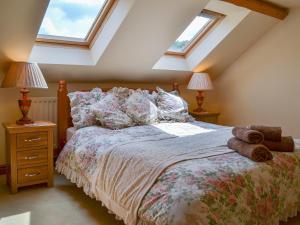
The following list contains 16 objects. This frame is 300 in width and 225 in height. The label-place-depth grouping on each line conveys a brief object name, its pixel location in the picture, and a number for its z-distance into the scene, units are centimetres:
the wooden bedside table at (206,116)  426
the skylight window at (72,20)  296
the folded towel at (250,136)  195
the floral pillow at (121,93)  328
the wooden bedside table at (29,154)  262
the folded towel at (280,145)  210
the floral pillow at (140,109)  313
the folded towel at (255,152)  188
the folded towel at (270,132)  209
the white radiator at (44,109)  318
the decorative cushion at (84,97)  311
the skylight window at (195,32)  384
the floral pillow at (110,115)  291
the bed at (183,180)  147
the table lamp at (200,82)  412
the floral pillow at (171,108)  342
